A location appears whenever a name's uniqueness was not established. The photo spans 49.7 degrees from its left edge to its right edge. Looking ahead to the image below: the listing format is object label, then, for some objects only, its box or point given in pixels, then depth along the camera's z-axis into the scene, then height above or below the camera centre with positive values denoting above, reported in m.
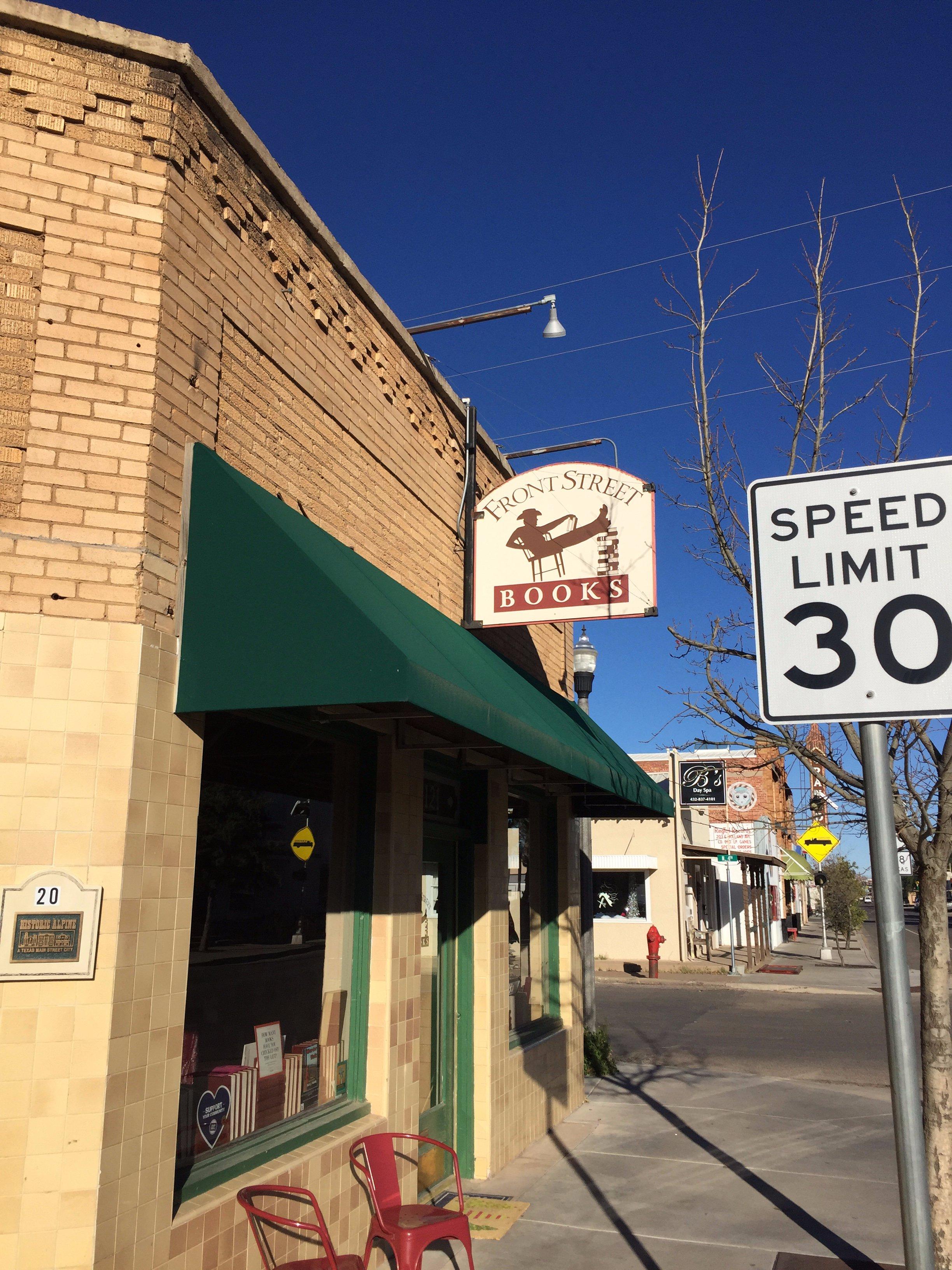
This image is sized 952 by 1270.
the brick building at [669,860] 28.98 +0.77
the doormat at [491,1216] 6.78 -2.21
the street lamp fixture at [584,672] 12.55 +2.57
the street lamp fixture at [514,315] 8.67 +4.76
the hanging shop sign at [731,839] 28.89 +1.36
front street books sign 7.60 +2.54
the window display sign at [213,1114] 4.86 -1.07
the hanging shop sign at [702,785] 28.77 +2.84
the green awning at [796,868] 24.95 +0.50
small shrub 12.49 -1.99
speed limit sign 2.62 +0.77
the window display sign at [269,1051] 5.46 -0.86
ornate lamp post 12.53 +0.11
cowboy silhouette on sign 7.80 +2.64
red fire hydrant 26.14 -1.55
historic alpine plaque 4.00 -0.17
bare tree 5.82 +0.64
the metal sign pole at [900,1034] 2.21 -0.31
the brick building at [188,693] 4.08 +0.88
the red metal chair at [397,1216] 5.36 -1.75
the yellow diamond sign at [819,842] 19.42 +0.87
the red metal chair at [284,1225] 4.61 -1.53
